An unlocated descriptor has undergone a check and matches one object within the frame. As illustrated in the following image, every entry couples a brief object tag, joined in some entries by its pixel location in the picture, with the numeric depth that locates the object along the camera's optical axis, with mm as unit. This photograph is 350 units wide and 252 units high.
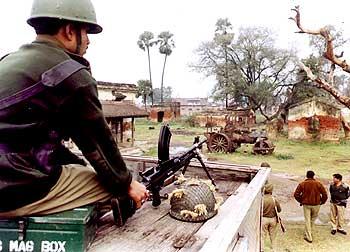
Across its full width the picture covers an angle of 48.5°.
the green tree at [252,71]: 31344
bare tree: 12953
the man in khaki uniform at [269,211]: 7254
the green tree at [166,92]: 74638
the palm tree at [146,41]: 47969
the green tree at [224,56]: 32844
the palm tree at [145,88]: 41969
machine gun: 2696
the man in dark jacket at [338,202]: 8445
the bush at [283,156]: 19812
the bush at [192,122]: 36438
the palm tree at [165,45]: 47781
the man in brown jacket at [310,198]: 8141
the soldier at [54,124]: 1783
